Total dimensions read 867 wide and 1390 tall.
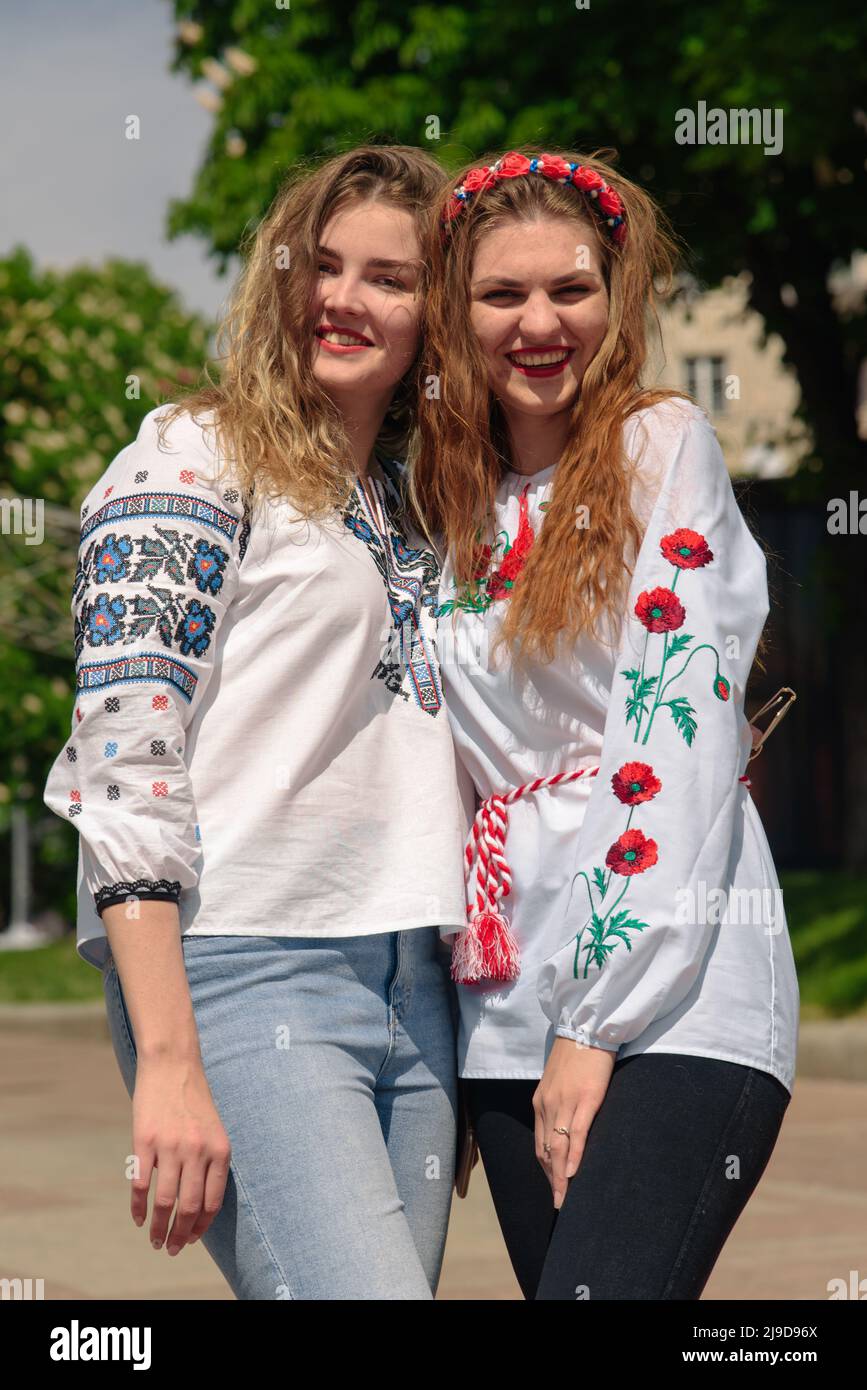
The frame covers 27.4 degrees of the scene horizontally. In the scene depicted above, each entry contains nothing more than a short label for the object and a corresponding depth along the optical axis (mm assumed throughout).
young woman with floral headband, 2199
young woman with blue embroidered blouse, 2182
